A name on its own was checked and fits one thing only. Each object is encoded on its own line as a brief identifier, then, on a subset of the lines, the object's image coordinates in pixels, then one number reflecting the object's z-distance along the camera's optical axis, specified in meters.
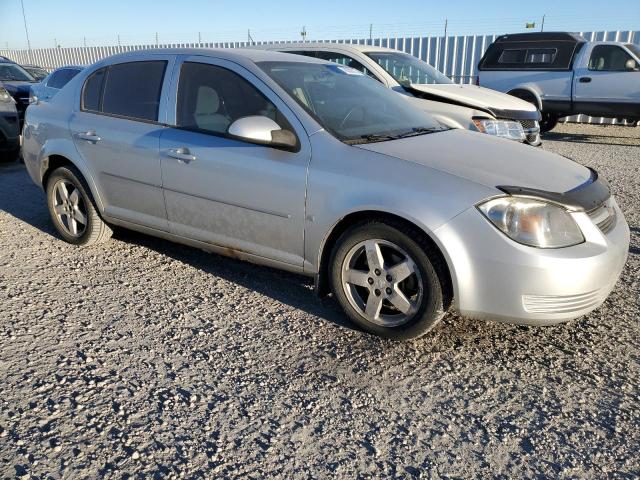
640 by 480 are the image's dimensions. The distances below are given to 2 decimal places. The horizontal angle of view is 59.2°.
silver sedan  2.90
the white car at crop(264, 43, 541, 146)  6.70
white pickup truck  11.71
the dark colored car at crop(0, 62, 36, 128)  12.18
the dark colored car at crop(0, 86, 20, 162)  8.21
